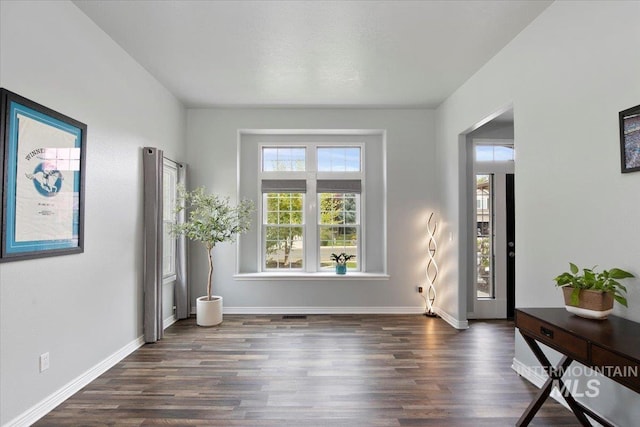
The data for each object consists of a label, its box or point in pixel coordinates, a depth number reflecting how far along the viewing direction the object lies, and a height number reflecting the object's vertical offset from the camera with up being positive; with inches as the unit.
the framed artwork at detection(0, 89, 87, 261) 86.6 +10.8
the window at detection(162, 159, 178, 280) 180.4 +1.7
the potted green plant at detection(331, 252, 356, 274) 210.8 -26.3
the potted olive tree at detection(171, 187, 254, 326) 176.2 -4.9
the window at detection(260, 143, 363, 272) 219.9 +3.6
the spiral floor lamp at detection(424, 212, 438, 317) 203.9 -29.2
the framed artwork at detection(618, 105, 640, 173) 80.2 +18.2
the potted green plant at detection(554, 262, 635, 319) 80.4 -17.7
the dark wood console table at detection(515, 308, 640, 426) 62.0 -25.6
